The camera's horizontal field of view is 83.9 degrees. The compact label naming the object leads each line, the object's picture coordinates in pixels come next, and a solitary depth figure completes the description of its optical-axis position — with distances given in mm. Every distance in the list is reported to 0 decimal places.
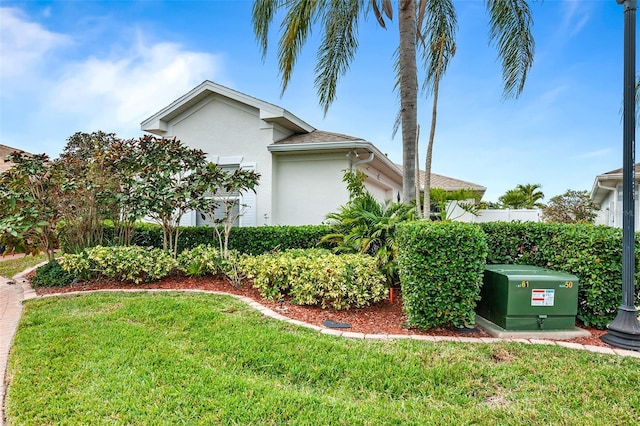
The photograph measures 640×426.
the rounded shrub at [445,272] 4336
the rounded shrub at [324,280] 5262
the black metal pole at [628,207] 4145
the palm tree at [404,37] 8492
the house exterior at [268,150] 9609
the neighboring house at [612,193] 12401
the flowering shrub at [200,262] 7184
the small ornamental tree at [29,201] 7180
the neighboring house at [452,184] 17938
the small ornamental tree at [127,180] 7414
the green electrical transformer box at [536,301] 4355
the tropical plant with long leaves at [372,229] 5910
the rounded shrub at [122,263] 6984
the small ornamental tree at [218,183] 7543
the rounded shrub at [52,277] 7281
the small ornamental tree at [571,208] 18609
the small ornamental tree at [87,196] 7574
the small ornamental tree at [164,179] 7391
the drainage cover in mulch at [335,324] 4684
